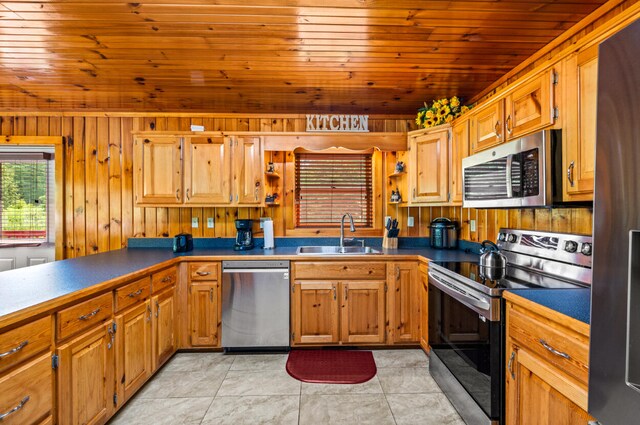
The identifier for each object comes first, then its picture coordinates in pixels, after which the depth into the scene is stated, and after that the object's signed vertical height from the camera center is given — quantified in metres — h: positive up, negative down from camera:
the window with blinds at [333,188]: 3.54 +0.25
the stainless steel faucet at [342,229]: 3.29 -0.19
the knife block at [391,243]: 3.29 -0.33
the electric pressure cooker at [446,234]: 3.15 -0.23
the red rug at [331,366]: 2.39 -1.26
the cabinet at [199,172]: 3.09 +0.37
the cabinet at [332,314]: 2.84 -0.93
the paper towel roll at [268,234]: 3.29 -0.24
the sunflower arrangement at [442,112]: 2.88 +0.92
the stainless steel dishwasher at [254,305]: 2.80 -0.84
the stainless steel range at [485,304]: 1.57 -0.52
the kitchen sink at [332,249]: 3.29 -0.41
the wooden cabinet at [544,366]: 1.10 -0.61
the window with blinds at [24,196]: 3.31 +0.15
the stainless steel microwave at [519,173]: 1.62 +0.22
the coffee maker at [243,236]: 3.15 -0.26
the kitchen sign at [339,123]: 3.27 +0.91
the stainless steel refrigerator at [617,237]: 0.80 -0.07
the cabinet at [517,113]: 1.68 +0.61
